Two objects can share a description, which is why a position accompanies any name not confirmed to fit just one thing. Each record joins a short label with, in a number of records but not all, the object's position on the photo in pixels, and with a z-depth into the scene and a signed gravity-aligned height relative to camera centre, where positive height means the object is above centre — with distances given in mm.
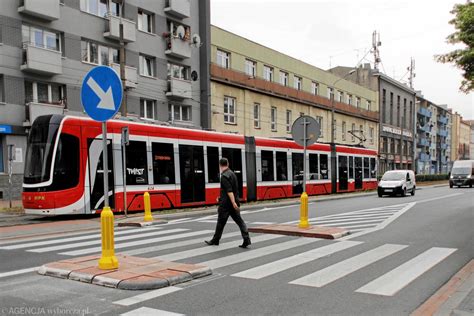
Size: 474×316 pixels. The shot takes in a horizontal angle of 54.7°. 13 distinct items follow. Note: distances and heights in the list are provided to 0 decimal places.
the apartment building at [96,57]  22953 +6176
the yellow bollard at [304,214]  11086 -1409
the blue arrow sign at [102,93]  6770 +984
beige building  35594 +5908
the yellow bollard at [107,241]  6492 -1163
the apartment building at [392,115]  63531 +5962
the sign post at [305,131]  11625 +651
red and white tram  14125 -272
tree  11812 +2992
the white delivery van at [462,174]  42875 -1964
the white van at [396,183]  27453 -1739
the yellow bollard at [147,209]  13805 -1529
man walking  8992 -885
